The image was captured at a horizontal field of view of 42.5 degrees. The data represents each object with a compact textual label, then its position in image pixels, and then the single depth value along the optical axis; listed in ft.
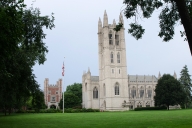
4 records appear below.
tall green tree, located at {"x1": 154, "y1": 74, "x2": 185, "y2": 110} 182.29
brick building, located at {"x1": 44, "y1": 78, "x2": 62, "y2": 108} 301.02
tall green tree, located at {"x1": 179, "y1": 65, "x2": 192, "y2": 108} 216.54
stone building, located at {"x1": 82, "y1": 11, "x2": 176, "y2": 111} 221.66
